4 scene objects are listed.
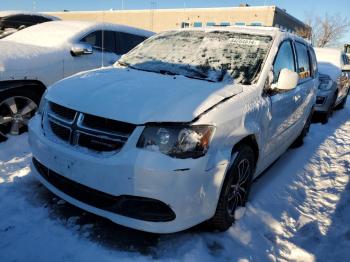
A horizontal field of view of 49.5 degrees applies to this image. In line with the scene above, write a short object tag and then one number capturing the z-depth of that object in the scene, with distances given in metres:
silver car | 8.66
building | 29.14
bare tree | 40.03
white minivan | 2.70
